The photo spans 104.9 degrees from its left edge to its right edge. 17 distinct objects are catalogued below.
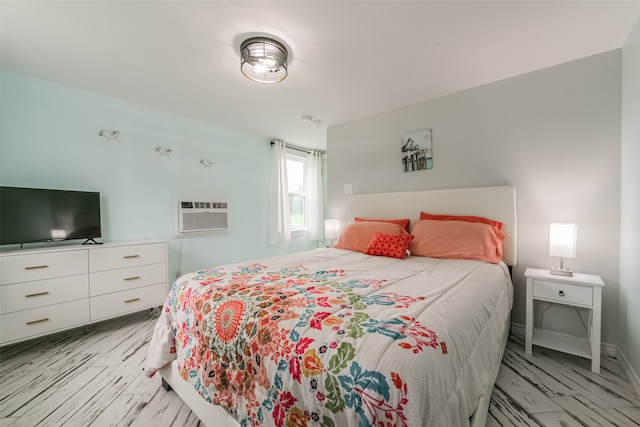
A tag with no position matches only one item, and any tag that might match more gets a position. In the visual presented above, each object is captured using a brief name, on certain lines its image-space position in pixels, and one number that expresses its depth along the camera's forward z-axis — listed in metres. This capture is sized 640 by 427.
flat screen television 1.99
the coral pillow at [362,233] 2.48
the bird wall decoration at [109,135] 2.57
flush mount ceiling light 1.73
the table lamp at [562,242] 1.81
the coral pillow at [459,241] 2.01
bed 0.69
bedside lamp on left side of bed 3.52
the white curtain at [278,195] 4.09
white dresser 1.89
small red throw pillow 2.16
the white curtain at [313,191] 4.72
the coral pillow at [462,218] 2.24
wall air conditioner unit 3.13
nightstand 1.65
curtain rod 4.42
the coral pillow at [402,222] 2.71
